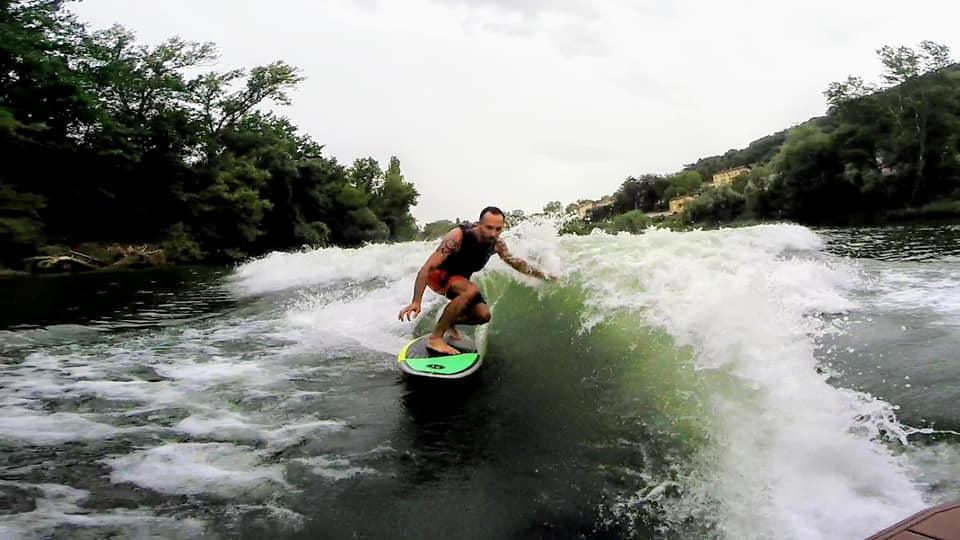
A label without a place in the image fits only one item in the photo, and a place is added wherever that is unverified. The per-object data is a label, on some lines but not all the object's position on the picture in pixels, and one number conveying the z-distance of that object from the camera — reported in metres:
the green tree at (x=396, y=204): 61.22
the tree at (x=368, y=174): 61.72
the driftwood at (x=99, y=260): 23.34
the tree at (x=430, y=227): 38.62
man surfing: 5.68
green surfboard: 5.42
